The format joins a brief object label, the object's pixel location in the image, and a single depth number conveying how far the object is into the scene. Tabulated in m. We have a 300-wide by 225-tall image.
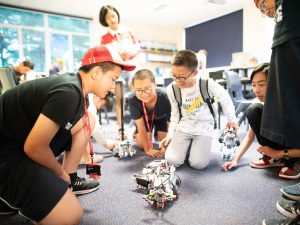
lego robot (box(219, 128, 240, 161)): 1.91
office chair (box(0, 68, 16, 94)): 2.38
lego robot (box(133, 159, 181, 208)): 1.27
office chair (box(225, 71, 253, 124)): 3.06
